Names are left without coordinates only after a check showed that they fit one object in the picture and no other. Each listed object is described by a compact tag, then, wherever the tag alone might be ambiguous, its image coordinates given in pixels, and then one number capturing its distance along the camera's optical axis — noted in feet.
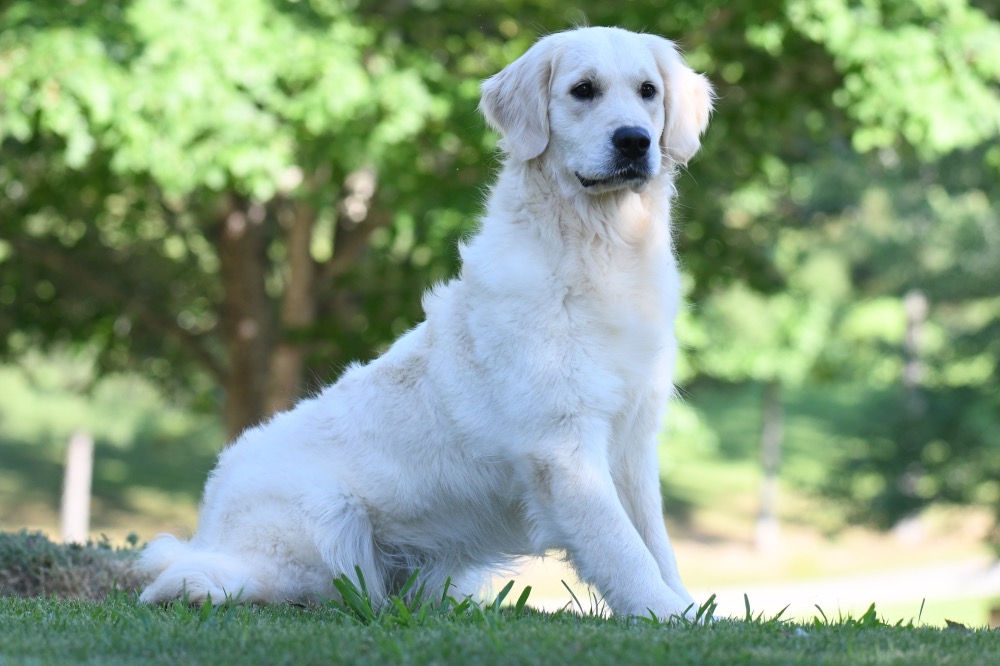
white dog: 13.75
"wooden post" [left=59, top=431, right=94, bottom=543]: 72.18
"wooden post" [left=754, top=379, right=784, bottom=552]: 84.38
